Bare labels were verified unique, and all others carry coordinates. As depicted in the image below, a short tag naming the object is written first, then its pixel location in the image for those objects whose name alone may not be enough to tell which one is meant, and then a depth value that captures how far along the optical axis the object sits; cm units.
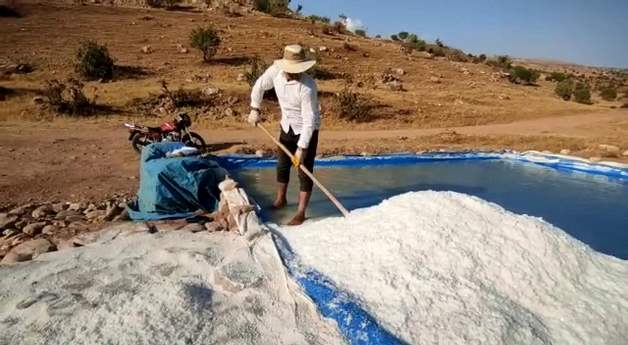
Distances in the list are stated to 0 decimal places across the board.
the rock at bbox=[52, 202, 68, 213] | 374
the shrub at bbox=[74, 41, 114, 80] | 955
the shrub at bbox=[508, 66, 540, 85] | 1829
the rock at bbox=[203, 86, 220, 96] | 892
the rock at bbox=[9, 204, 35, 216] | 359
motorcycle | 554
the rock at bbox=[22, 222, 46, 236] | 325
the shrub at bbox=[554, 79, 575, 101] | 1602
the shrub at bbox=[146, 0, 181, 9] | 1728
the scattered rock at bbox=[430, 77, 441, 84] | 1346
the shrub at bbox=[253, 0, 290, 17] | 1979
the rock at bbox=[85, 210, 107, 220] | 360
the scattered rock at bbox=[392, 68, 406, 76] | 1369
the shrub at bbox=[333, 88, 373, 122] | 905
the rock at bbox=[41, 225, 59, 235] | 325
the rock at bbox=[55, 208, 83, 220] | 357
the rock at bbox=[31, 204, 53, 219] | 357
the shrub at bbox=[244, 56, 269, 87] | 969
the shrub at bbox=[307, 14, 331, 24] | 2130
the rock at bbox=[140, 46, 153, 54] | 1193
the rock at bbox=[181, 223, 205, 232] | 323
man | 339
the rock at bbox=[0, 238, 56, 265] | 280
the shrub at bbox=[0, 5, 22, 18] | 1284
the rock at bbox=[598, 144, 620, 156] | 720
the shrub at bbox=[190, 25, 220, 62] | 1179
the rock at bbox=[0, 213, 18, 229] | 335
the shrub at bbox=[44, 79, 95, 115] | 764
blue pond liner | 195
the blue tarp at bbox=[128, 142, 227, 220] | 344
